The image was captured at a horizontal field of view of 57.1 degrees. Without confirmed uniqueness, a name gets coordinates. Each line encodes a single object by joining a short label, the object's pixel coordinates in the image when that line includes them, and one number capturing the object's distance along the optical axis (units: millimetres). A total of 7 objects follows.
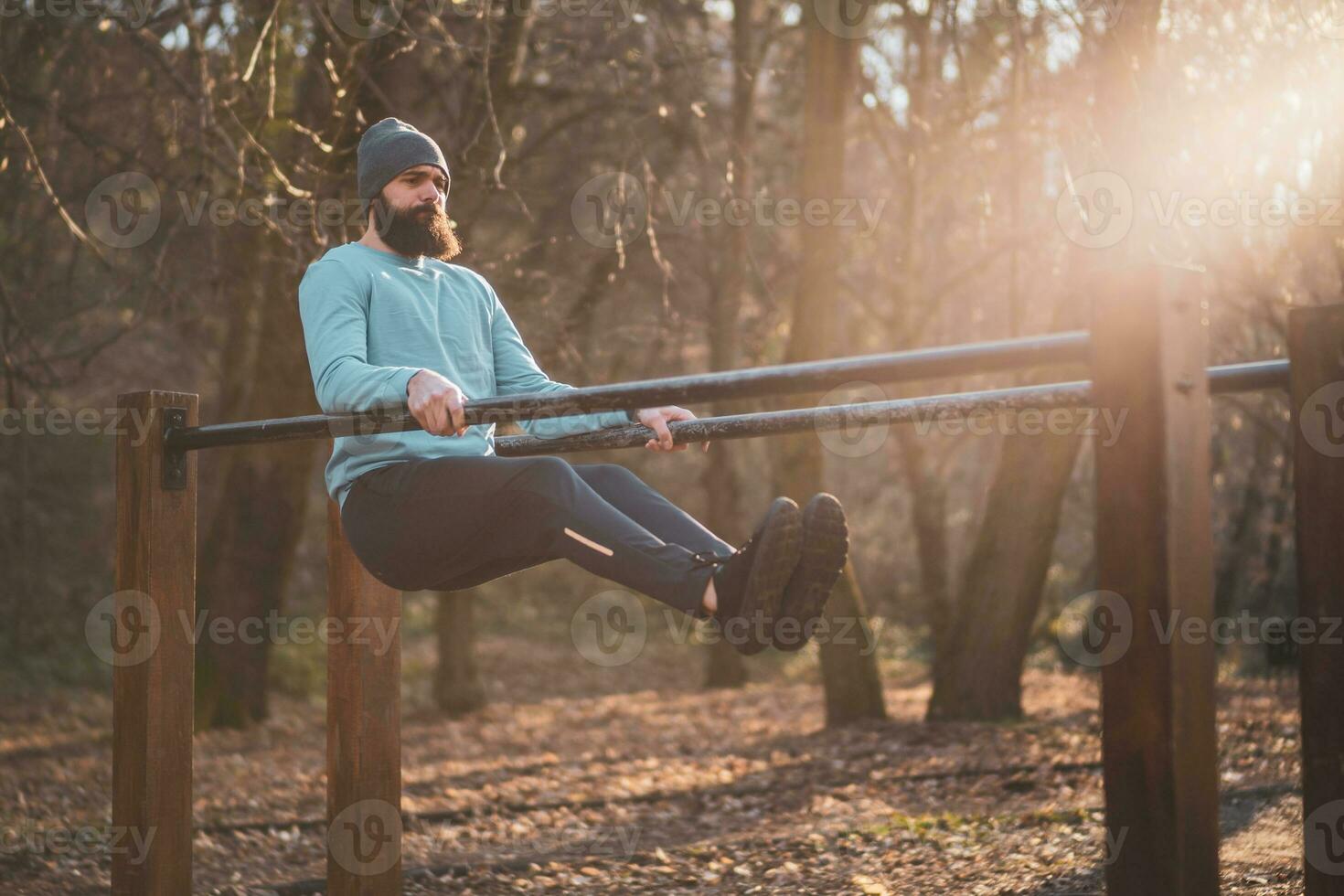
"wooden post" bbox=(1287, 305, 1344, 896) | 2098
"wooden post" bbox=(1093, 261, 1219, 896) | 1875
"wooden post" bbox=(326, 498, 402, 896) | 3537
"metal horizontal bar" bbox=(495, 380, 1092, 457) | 2193
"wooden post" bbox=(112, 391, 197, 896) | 3352
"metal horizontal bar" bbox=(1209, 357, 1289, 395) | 2234
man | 2506
